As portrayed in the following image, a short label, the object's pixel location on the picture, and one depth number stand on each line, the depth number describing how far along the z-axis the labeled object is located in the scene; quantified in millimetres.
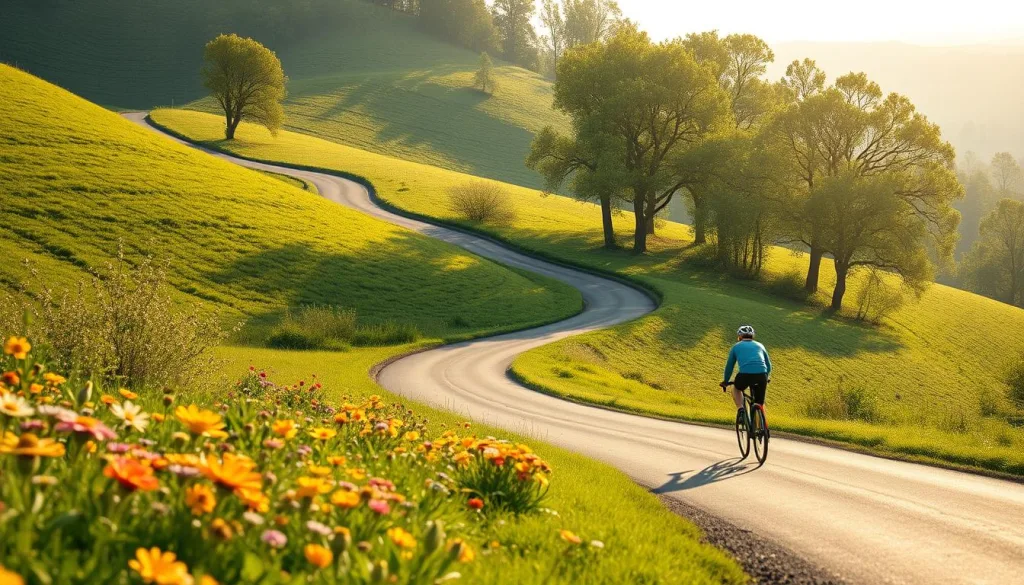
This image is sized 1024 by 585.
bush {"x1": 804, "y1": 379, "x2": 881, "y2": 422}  25641
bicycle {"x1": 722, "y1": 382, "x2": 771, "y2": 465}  13375
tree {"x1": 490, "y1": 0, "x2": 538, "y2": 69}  185125
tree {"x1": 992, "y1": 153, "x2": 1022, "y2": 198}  185625
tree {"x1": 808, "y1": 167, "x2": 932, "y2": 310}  49250
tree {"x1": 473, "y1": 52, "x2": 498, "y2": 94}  136750
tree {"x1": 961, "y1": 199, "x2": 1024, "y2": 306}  93812
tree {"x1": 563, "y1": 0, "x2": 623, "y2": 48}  157250
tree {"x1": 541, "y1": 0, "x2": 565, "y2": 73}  171250
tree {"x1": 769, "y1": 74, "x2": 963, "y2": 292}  51094
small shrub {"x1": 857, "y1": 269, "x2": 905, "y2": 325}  52094
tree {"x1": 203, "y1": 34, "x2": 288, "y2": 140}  84438
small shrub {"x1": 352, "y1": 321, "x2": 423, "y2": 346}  33156
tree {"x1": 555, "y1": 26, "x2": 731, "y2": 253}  56156
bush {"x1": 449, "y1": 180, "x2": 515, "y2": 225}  67750
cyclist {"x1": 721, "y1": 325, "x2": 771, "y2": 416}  13695
